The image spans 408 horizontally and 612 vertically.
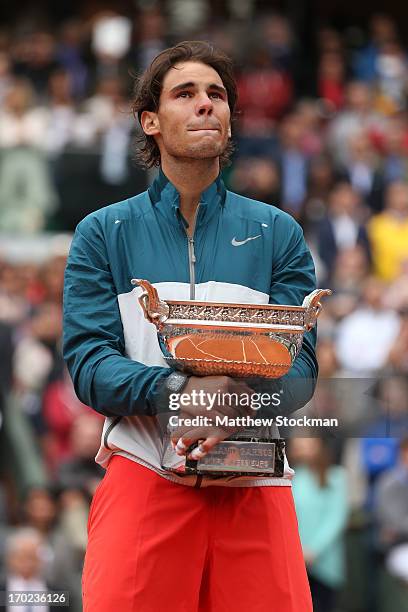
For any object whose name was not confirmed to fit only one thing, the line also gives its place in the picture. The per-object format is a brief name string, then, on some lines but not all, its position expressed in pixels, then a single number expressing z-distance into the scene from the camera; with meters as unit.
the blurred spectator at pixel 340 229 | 13.33
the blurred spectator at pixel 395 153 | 15.12
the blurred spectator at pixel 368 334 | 11.57
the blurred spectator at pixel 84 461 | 9.56
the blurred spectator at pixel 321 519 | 9.40
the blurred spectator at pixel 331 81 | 17.09
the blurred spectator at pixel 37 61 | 16.19
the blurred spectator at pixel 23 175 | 14.17
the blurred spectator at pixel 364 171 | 14.65
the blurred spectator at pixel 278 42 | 17.62
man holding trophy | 3.72
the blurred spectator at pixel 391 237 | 13.52
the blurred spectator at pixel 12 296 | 11.39
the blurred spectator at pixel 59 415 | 10.46
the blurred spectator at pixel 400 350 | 10.70
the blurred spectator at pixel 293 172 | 14.43
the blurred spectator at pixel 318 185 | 14.16
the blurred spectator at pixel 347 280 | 12.09
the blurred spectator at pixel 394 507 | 9.27
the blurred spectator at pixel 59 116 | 14.72
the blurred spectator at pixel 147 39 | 16.89
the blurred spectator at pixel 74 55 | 16.42
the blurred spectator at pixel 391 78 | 17.28
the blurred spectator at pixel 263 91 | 16.23
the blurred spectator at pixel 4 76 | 15.39
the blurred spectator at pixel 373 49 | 18.06
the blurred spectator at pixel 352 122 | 15.50
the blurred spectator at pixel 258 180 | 14.12
